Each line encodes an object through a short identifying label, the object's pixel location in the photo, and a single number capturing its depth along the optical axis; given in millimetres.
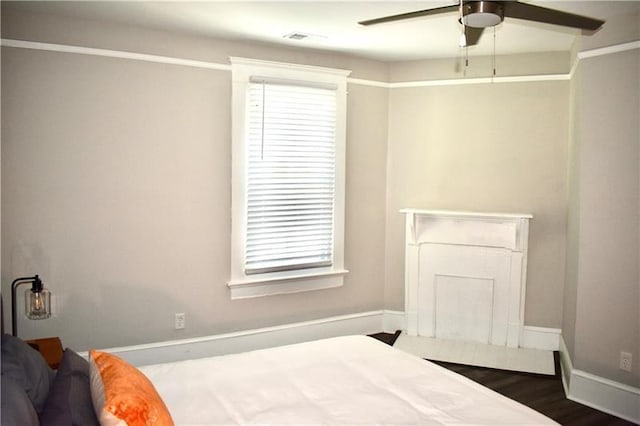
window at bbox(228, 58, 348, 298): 4441
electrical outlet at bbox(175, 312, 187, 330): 4273
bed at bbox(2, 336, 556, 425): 2176
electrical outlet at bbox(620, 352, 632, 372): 3523
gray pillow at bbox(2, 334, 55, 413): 1959
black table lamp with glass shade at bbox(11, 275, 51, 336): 2996
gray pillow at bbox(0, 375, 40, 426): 1590
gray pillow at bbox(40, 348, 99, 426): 1834
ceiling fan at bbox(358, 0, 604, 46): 2071
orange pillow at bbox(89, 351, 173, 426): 1780
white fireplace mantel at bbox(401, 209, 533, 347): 4758
